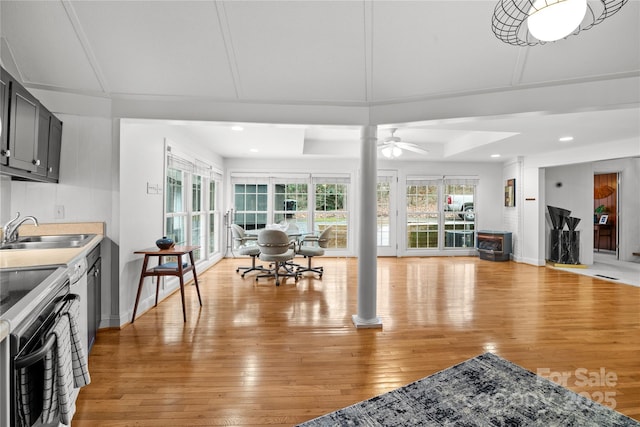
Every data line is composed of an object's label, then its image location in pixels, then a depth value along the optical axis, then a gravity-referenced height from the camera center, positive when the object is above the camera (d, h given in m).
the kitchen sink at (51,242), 2.35 -0.22
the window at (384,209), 7.24 +0.20
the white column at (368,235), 3.07 -0.18
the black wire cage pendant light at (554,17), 1.13 +0.77
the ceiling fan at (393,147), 4.62 +1.13
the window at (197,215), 5.05 +0.02
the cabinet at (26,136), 1.95 +0.58
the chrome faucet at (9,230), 2.31 -0.12
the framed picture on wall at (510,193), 6.81 +0.57
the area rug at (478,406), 1.75 -1.16
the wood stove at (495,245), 6.68 -0.60
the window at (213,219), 5.98 -0.06
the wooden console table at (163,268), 3.11 -0.56
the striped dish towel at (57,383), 1.18 -0.68
